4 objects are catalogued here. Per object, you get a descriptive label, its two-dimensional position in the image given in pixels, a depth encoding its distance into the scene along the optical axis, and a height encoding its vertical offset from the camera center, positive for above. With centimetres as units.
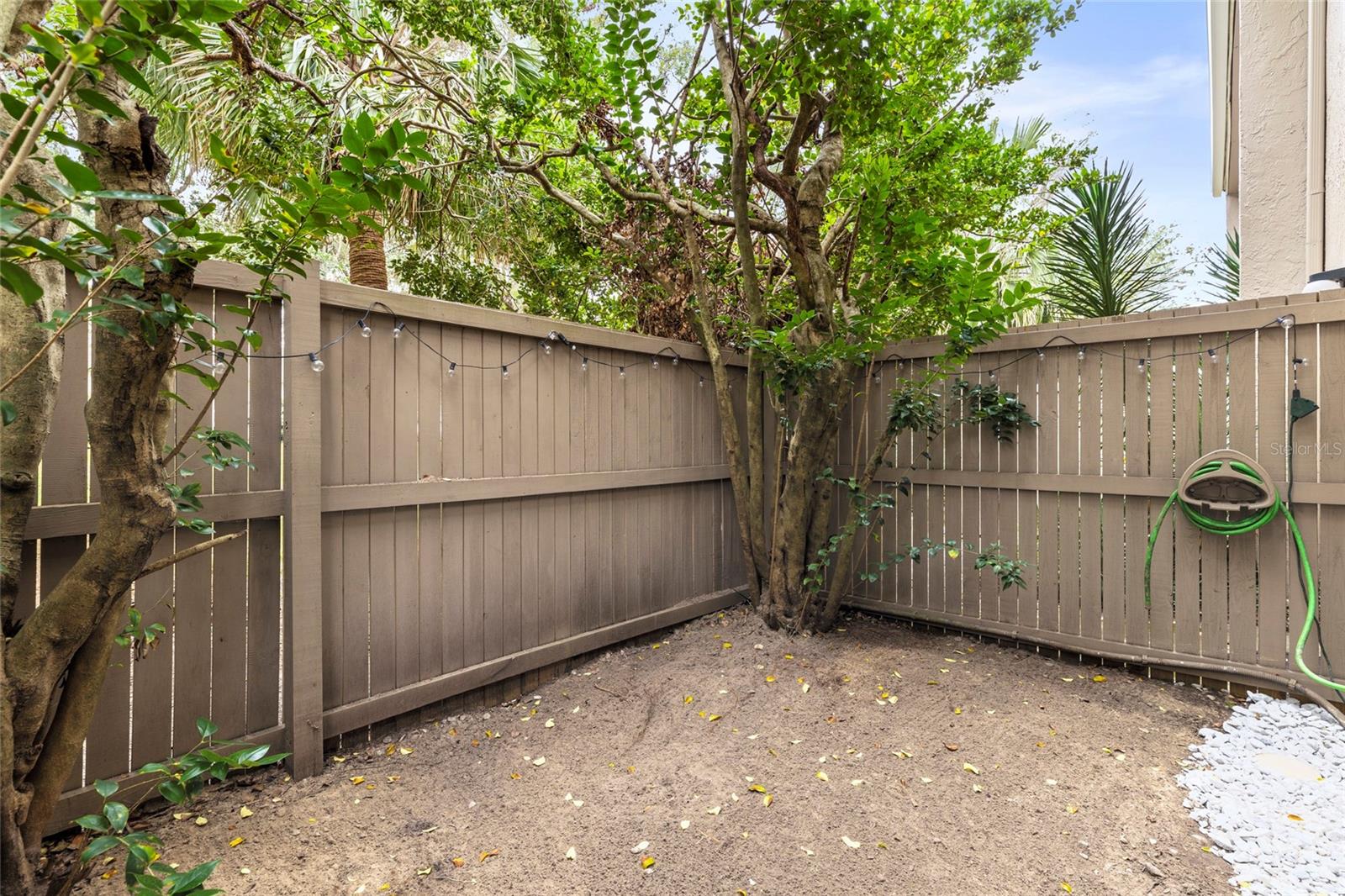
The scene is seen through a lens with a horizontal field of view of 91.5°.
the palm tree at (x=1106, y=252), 429 +126
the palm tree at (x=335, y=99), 314 +193
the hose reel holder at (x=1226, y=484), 244 -17
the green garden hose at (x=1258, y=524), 237 -32
